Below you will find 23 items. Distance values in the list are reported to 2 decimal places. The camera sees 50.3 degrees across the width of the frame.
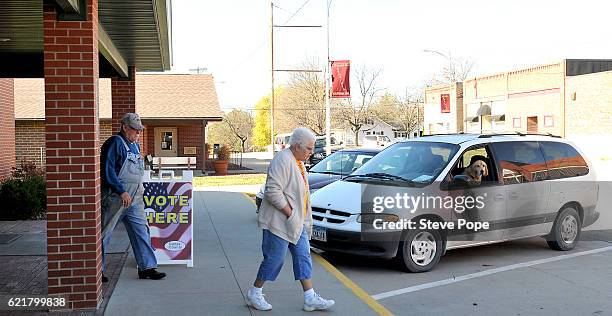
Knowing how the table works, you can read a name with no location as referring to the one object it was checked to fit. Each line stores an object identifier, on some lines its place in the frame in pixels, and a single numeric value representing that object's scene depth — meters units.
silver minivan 8.29
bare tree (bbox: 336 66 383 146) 65.94
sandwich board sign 7.91
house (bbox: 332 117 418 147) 71.46
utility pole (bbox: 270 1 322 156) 34.50
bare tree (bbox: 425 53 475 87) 71.76
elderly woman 6.04
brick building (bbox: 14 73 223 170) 27.52
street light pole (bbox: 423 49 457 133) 58.56
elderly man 7.00
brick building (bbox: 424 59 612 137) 40.78
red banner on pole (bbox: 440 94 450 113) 58.06
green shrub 12.84
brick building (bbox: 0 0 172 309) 5.90
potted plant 30.50
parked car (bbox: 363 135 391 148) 51.41
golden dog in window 9.05
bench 28.66
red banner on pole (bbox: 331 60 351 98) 25.38
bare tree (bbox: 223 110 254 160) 81.62
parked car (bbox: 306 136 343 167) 35.50
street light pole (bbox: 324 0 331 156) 26.43
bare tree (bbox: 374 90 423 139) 73.38
